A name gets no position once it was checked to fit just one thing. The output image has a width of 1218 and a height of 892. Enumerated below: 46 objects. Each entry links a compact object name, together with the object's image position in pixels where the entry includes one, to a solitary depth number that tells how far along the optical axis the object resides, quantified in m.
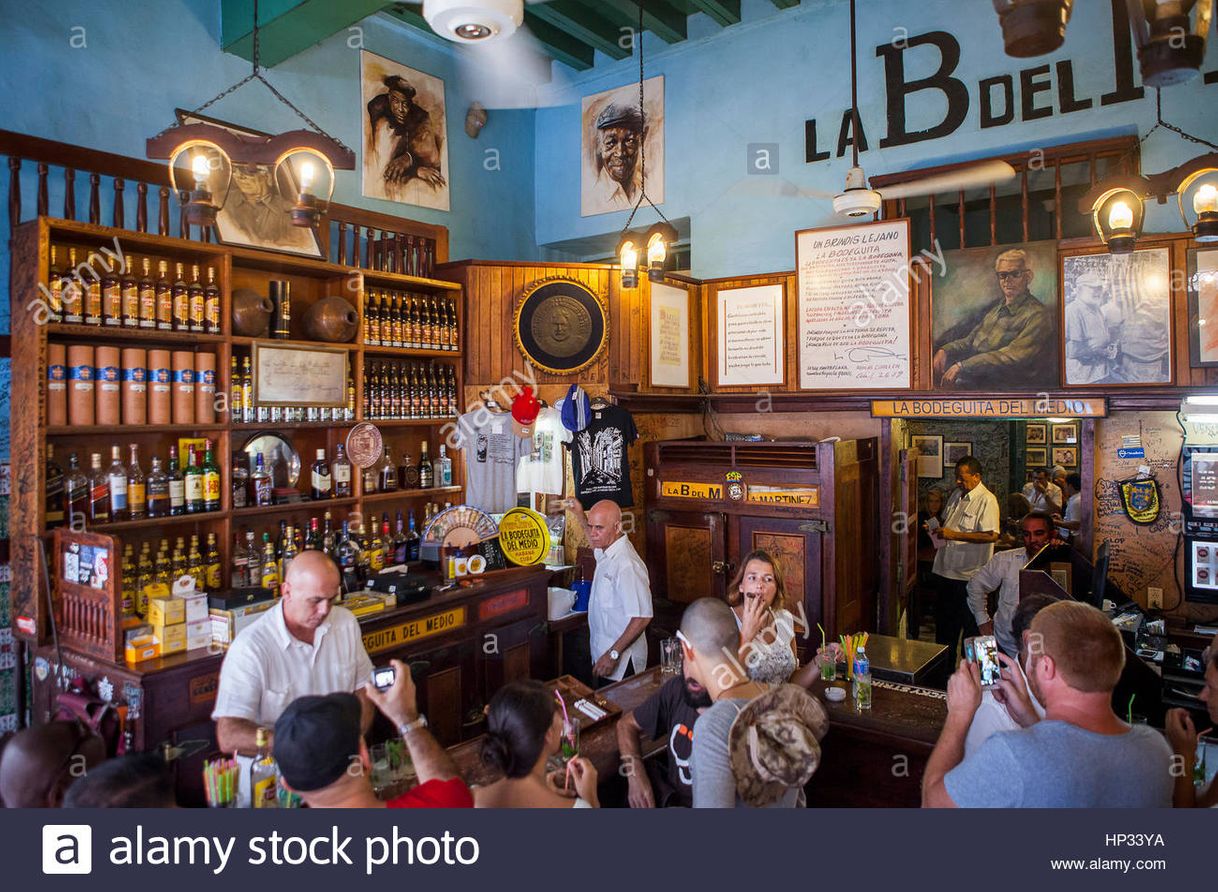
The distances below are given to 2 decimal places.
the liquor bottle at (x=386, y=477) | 5.48
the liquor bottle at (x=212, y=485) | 4.45
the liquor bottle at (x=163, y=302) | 4.23
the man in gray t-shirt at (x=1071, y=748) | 2.08
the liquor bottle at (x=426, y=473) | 5.74
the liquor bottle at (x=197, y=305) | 4.38
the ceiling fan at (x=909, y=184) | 4.95
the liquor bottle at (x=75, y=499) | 3.96
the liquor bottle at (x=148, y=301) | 4.17
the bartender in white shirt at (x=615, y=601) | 4.59
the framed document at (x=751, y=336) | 6.76
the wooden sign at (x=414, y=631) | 4.46
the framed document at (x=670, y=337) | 6.52
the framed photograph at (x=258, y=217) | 5.05
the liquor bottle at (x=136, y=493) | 4.16
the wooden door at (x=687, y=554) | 6.27
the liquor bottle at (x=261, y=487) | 4.73
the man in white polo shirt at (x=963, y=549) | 6.52
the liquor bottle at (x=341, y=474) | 5.22
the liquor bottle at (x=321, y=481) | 5.09
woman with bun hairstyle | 2.27
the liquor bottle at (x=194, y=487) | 4.38
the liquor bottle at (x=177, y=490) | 4.32
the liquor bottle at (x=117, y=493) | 4.10
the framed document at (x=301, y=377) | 4.69
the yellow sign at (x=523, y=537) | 5.59
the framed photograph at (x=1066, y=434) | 9.58
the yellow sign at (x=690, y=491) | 6.29
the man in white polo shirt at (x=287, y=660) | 3.13
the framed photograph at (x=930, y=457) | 10.23
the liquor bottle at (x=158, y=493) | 4.23
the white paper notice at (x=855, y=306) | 6.14
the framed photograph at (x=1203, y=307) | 5.08
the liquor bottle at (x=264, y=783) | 2.45
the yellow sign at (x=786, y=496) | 5.90
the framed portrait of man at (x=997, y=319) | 5.61
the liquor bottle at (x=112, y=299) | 4.03
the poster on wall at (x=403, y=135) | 6.57
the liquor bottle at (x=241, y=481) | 4.67
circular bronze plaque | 6.07
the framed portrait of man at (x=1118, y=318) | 5.25
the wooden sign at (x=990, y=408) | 5.49
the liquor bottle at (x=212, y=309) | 4.45
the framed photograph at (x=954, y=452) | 10.21
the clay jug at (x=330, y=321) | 5.00
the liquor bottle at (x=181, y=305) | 4.30
